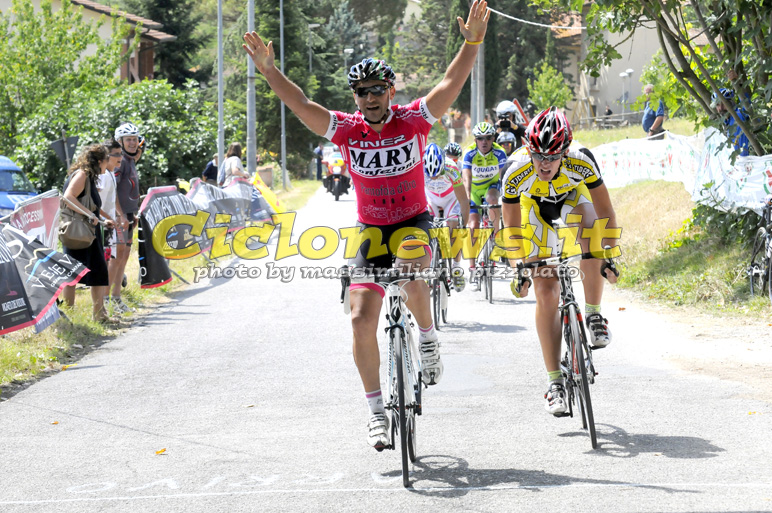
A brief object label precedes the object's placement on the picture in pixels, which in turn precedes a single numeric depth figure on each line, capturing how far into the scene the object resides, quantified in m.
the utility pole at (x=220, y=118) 28.56
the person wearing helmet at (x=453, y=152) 13.41
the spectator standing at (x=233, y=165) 22.55
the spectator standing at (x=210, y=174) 23.86
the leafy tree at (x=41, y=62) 33.62
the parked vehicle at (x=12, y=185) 20.62
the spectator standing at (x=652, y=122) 22.22
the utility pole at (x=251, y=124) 27.34
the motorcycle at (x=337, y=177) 39.50
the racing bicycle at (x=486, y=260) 13.22
